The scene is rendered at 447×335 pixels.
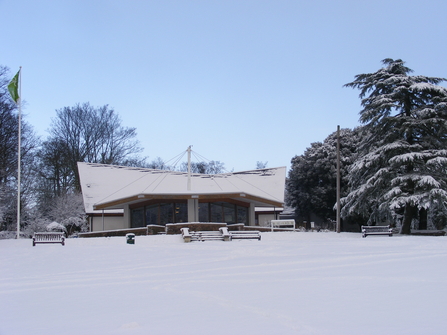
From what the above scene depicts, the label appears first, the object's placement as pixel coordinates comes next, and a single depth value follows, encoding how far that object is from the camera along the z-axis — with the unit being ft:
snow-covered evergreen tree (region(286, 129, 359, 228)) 140.87
